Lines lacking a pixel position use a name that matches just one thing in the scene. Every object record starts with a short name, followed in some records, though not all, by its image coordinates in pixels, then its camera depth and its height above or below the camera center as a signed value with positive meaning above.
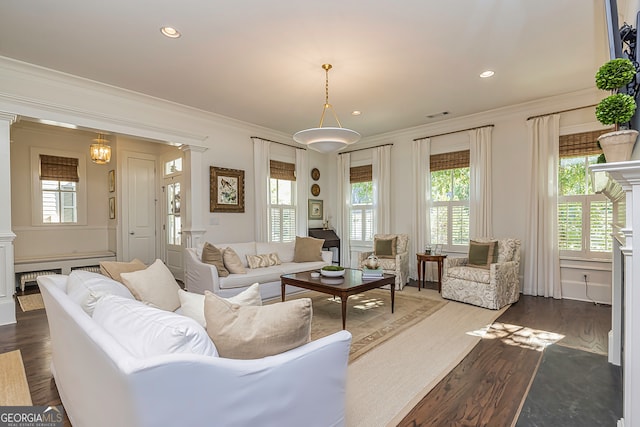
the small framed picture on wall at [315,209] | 7.11 +0.05
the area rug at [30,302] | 4.25 -1.30
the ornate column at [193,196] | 5.07 +0.26
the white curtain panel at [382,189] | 6.40 +0.46
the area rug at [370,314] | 3.12 -1.29
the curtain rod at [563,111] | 4.41 +1.46
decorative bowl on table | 3.86 -0.76
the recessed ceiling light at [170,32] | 2.89 +1.71
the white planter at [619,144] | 1.42 +0.31
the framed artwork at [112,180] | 6.27 +0.66
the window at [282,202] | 6.27 +0.19
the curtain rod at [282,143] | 6.00 +1.42
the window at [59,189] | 5.83 +0.47
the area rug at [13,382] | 2.04 -1.24
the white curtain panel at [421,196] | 5.88 +0.28
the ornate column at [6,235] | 3.51 -0.25
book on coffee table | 3.85 -0.79
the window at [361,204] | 6.80 +0.15
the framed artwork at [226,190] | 5.32 +0.39
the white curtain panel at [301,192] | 6.62 +0.41
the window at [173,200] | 5.99 +0.24
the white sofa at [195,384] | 0.91 -0.61
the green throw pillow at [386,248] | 5.62 -0.69
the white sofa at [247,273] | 4.11 -0.89
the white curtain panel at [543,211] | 4.61 -0.02
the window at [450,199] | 5.53 +0.21
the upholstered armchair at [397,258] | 5.21 -0.84
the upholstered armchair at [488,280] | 4.06 -0.97
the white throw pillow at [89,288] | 1.78 -0.47
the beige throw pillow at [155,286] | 2.26 -0.57
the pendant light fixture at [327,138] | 3.44 +0.84
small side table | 5.09 -0.82
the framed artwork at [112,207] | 6.27 +0.10
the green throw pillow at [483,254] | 4.57 -0.66
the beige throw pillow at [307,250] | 5.42 -0.68
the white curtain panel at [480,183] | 5.18 +0.45
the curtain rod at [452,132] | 5.25 +1.43
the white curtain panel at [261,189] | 5.86 +0.43
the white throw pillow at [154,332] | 1.07 -0.45
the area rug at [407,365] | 1.99 -1.28
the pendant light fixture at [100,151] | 5.03 +1.00
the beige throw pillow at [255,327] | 1.25 -0.48
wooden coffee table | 3.30 -0.83
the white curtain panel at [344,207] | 7.09 +0.09
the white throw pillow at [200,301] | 1.58 -0.48
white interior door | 6.18 +0.07
